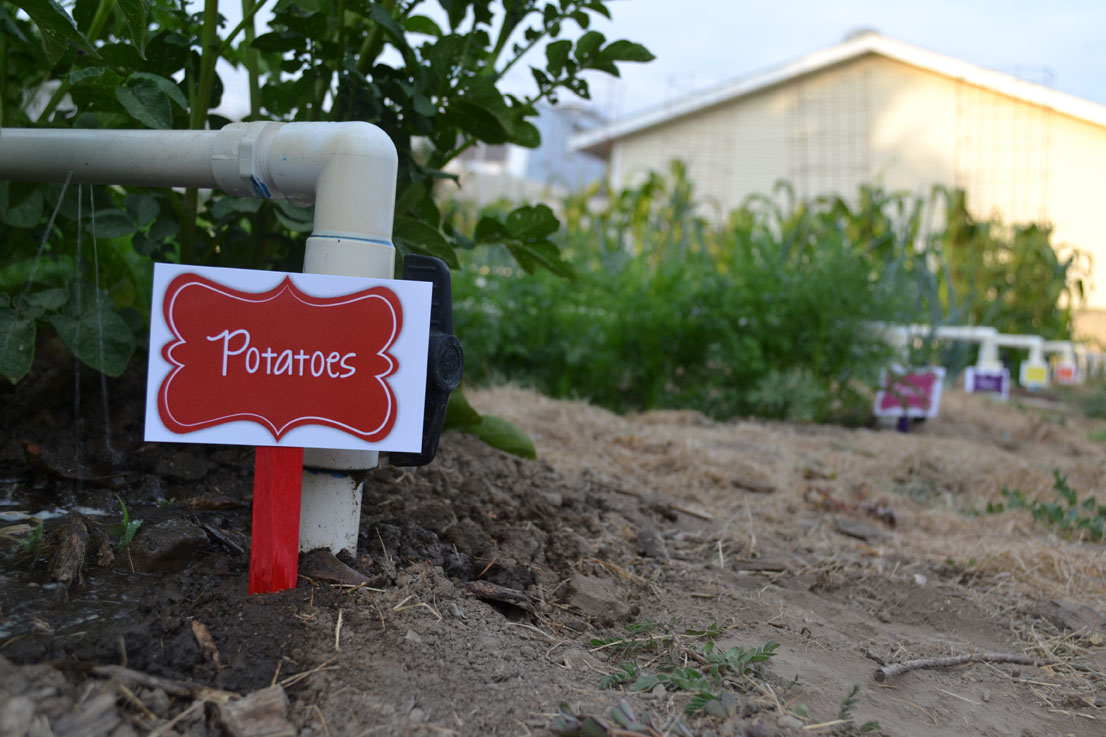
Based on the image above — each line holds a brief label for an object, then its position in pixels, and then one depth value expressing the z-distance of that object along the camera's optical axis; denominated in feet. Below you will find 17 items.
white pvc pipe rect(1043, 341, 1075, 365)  22.34
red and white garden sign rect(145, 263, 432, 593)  2.00
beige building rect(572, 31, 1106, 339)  34.08
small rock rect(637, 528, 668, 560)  2.97
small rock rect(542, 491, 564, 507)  3.11
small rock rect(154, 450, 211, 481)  2.72
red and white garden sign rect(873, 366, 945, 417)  11.64
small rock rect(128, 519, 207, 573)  2.21
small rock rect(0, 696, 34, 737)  1.66
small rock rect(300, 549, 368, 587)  2.17
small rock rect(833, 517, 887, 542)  3.55
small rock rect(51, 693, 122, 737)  1.70
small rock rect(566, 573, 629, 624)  2.38
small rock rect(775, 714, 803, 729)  1.94
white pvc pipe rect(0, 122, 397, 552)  2.11
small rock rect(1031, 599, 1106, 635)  2.80
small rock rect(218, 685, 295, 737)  1.77
